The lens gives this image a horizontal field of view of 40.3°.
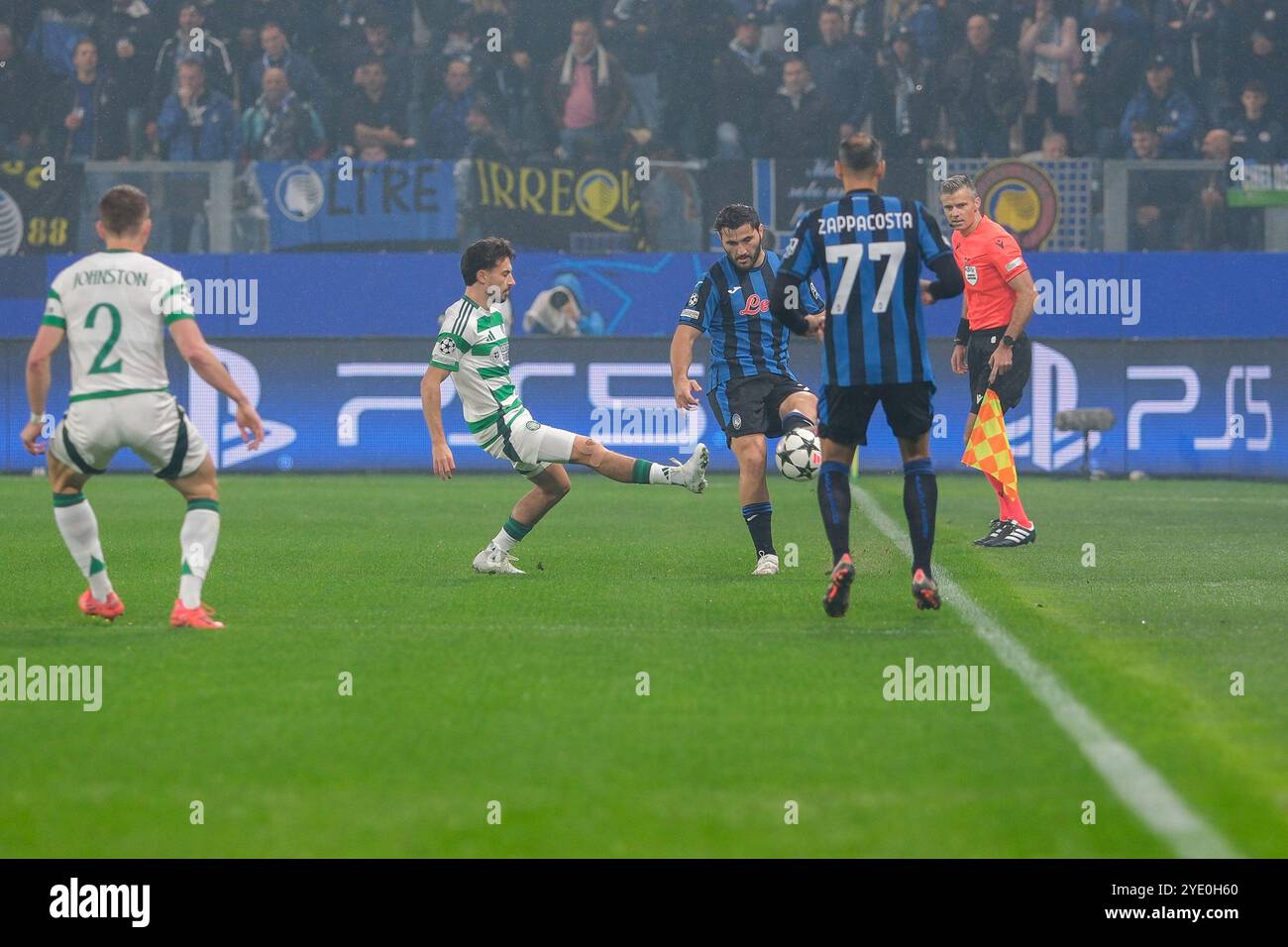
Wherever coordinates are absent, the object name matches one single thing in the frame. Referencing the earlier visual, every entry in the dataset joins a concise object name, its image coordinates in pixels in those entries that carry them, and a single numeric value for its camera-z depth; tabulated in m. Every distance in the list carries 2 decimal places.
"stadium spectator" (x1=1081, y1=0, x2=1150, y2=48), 20.05
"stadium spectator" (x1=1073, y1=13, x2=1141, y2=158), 19.58
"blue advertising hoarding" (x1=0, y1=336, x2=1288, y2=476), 18.00
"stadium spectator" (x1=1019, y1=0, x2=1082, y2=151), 19.44
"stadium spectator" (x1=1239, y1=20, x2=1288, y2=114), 19.73
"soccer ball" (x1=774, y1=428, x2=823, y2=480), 8.77
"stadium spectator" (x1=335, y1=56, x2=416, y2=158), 19.69
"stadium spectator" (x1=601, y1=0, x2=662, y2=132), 19.84
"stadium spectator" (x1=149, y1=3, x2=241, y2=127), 19.56
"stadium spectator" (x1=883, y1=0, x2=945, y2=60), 19.89
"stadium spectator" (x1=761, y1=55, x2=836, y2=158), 19.25
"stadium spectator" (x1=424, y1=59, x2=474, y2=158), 19.66
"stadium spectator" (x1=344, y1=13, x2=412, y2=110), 20.08
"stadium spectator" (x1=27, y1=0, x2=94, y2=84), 19.98
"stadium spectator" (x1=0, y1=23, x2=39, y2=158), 19.62
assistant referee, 10.23
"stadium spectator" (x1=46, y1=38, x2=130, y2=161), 19.47
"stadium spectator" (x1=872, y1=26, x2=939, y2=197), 19.08
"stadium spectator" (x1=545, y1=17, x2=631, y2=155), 19.61
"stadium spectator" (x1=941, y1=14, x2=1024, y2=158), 19.34
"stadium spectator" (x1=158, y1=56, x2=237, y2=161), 19.27
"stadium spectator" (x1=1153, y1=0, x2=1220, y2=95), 19.94
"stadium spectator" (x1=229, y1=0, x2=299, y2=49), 20.08
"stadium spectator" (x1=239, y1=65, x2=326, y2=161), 19.28
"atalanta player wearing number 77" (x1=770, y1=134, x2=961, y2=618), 7.20
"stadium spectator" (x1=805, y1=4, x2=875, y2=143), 19.45
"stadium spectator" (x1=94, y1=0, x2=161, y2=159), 19.59
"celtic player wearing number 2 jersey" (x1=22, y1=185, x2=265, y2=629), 6.68
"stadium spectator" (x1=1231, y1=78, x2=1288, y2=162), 19.20
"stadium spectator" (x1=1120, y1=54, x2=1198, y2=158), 19.31
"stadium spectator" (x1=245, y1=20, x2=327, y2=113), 19.83
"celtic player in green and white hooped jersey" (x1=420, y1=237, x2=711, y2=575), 9.02
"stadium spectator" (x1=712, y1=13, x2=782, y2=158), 19.62
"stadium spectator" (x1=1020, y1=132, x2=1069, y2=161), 19.02
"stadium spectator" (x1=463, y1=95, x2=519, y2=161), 19.56
